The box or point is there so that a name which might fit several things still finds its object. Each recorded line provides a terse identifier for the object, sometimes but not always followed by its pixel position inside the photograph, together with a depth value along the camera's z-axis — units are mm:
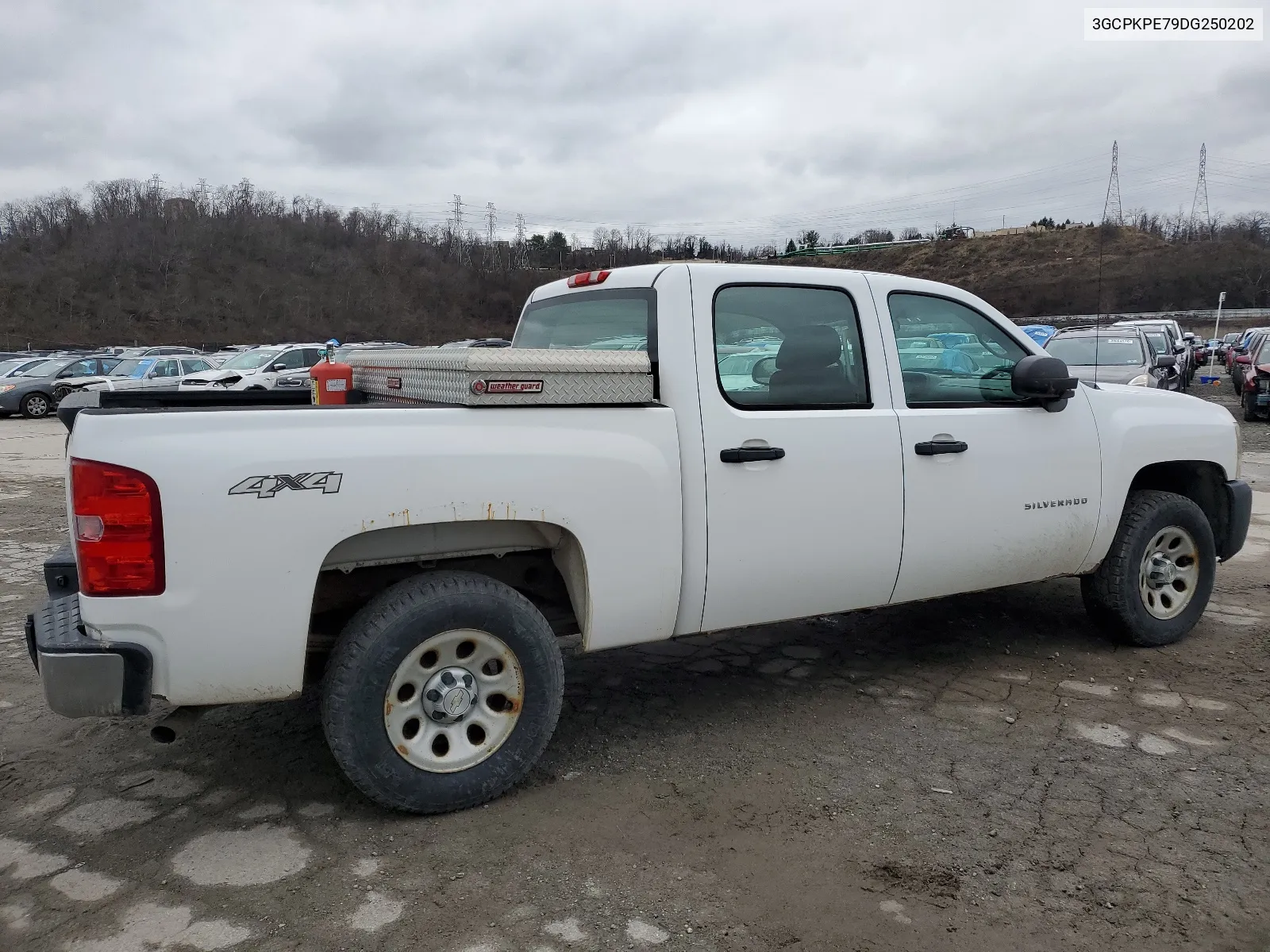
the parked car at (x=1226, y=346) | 37594
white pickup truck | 2900
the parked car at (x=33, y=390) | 22750
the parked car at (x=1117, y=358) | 13086
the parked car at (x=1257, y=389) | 18094
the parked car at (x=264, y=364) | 23266
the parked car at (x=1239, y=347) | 26781
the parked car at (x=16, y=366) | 24906
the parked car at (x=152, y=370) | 23688
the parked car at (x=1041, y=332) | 19250
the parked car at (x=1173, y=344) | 18719
